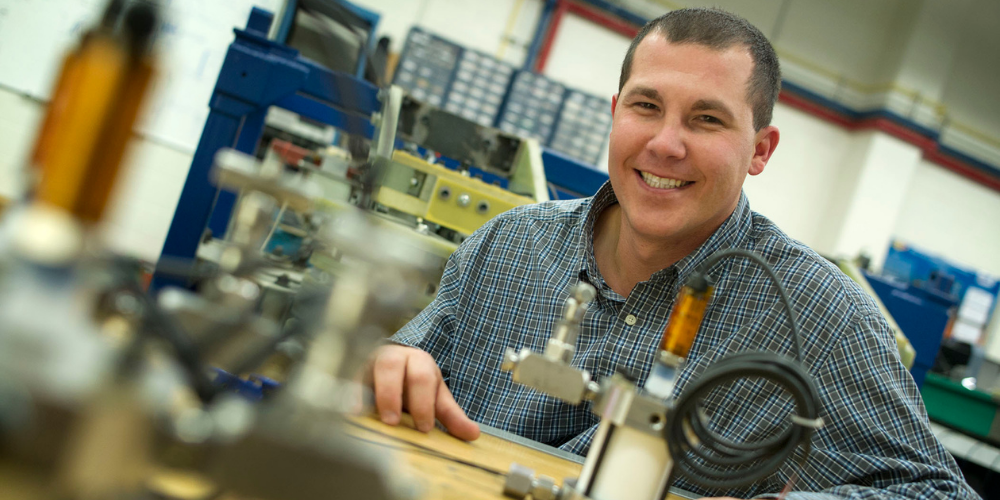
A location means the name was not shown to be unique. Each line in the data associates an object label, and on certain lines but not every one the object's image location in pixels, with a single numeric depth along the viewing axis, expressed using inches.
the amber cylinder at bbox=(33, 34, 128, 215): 9.7
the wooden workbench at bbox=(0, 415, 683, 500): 25.5
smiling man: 38.3
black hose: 24.1
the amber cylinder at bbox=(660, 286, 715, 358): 24.9
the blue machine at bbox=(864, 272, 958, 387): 118.6
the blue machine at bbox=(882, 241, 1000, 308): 225.8
